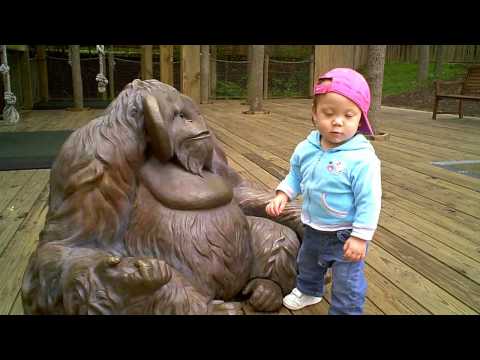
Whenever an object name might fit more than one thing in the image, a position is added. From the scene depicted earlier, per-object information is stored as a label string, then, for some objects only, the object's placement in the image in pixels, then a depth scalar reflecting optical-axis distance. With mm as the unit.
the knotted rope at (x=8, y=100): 5719
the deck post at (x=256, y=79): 8516
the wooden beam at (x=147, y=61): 7359
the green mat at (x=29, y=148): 4336
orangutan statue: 1396
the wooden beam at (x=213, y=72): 11789
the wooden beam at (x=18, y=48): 7318
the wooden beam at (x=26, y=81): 8438
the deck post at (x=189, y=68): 7395
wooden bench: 8281
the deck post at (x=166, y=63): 6066
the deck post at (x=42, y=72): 9407
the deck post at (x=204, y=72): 10266
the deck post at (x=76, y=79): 8047
